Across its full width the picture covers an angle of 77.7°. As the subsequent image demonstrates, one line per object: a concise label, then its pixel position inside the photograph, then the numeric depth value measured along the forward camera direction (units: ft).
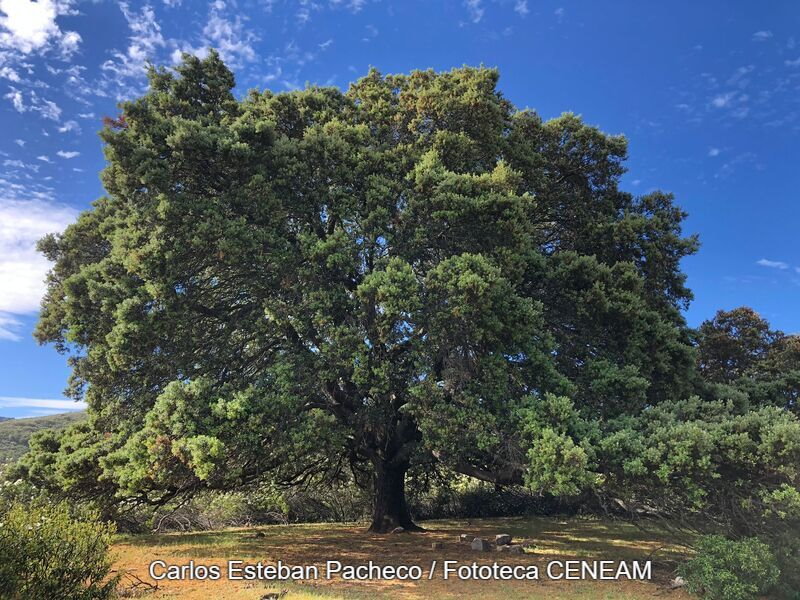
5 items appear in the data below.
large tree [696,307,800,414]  67.97
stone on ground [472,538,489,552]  41.52
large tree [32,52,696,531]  35.09
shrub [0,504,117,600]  18.04
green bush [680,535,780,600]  27.47
